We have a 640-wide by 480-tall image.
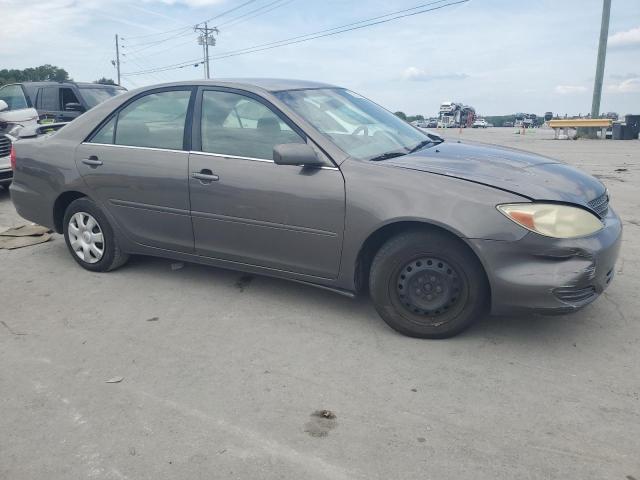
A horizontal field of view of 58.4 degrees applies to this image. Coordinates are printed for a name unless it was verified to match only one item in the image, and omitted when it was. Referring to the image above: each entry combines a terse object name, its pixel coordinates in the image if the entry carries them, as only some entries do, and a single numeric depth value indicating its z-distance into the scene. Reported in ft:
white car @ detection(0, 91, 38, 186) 26.96
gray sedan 10.42
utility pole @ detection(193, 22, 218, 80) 181.06
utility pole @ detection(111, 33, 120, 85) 224.53
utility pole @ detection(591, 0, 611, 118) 85.40
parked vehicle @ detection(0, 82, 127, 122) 38.47
